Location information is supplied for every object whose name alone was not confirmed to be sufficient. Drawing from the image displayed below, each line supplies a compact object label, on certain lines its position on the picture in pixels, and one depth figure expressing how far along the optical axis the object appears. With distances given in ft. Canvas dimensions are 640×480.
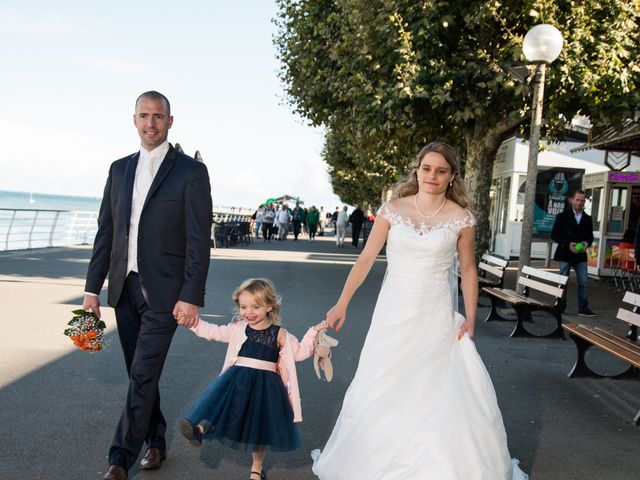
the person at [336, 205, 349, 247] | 107.84
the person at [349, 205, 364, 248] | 103.95
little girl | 13.26
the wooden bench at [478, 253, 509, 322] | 36.22
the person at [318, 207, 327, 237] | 172.45
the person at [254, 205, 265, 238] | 126.65
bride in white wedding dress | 12.60
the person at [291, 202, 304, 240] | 133.47
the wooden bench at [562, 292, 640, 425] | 21.63
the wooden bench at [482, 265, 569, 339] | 31.45
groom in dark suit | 13.39
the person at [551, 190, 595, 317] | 38.73
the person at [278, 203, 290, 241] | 124.88
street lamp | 35.04
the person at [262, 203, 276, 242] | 123.13
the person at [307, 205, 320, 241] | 139.71
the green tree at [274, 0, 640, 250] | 44.37
